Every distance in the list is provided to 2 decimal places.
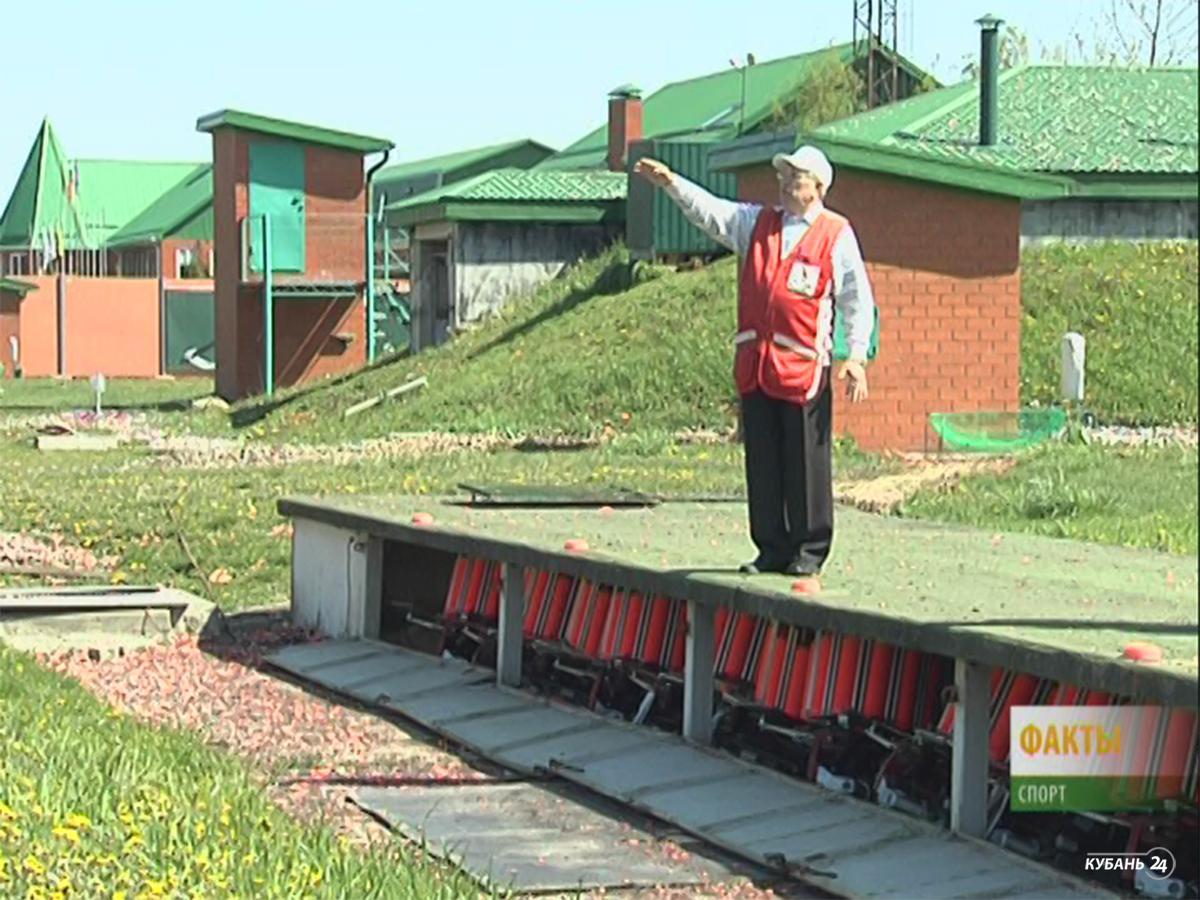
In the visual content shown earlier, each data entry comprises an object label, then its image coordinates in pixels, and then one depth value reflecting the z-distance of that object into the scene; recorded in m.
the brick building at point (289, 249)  40.94
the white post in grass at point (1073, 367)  24.27
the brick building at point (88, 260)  58.19
